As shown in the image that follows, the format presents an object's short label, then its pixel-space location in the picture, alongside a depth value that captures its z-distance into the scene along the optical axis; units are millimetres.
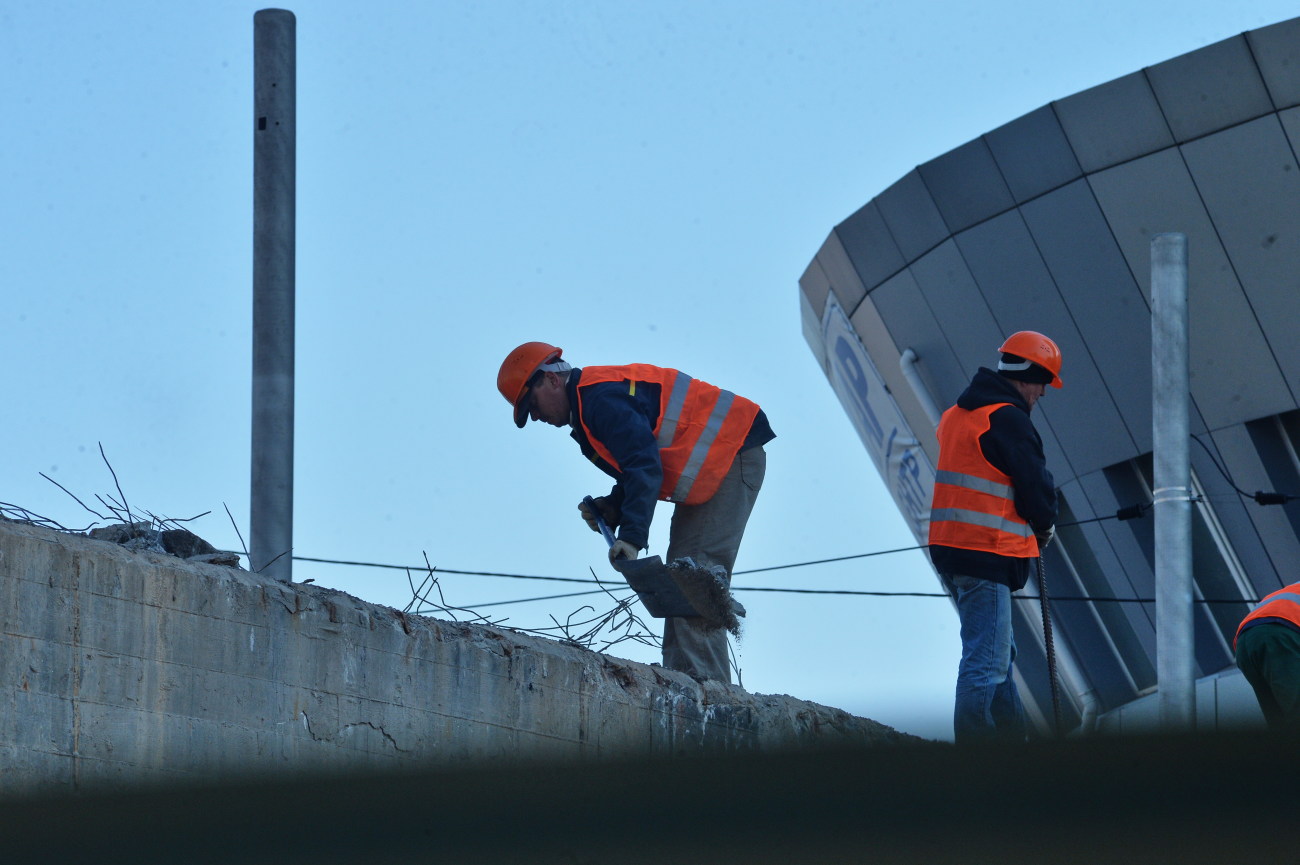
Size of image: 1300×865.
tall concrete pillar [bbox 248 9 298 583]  16172
